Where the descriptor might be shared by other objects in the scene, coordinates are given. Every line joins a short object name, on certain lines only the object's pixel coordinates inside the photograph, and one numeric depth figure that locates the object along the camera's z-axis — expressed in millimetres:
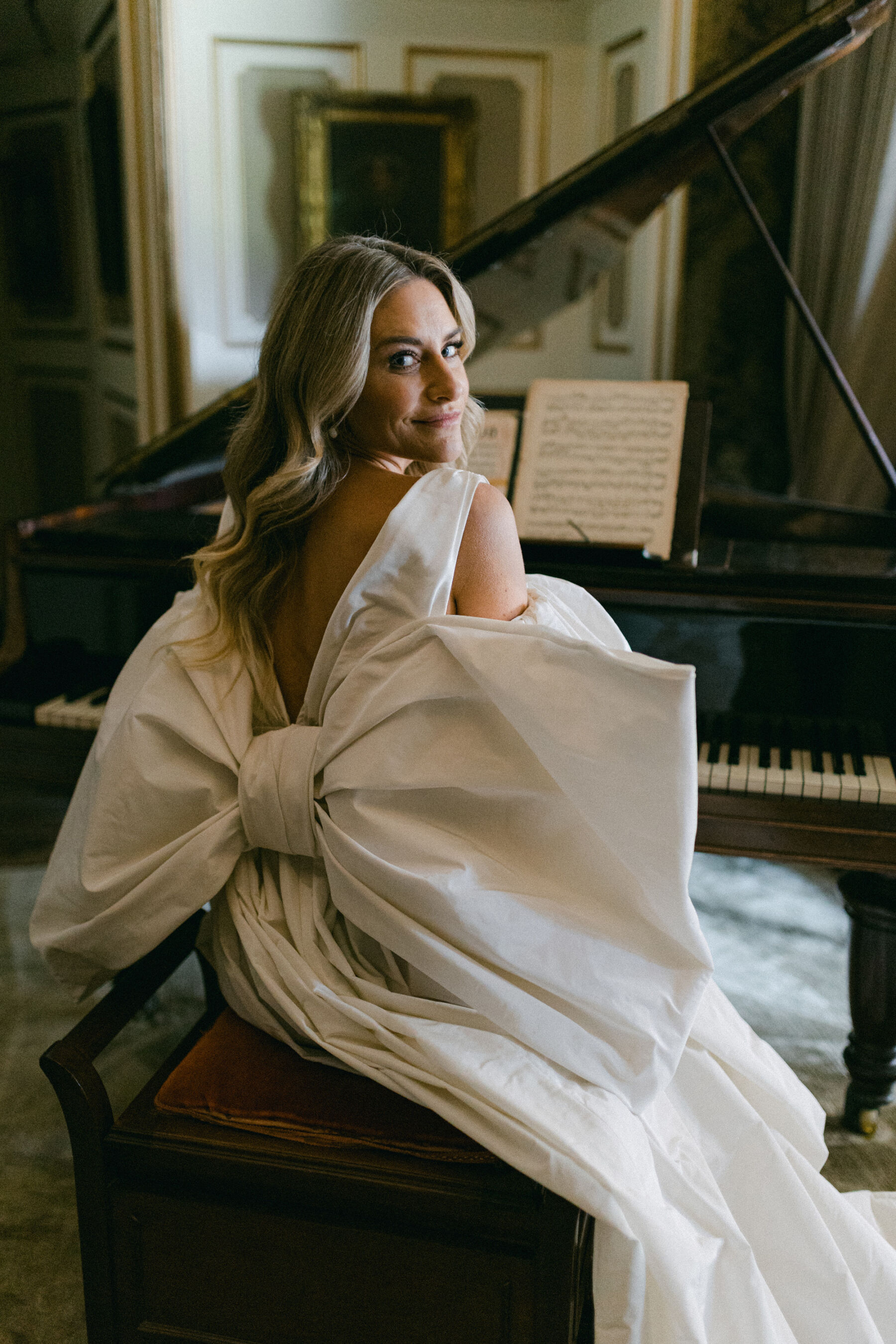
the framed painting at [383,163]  4375
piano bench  1168
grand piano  1742
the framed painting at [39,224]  4617
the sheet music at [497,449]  2078
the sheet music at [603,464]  1956
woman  1147
